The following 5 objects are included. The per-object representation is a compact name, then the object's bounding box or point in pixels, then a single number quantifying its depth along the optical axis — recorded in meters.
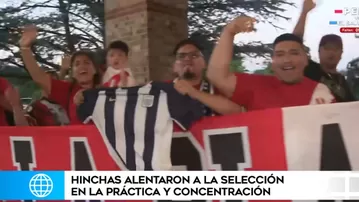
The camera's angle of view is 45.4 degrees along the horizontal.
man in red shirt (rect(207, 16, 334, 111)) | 1.42
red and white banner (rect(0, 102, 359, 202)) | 1.34
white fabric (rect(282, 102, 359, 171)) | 1.33
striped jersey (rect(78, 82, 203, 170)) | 1.46
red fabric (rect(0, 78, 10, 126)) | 1.61
